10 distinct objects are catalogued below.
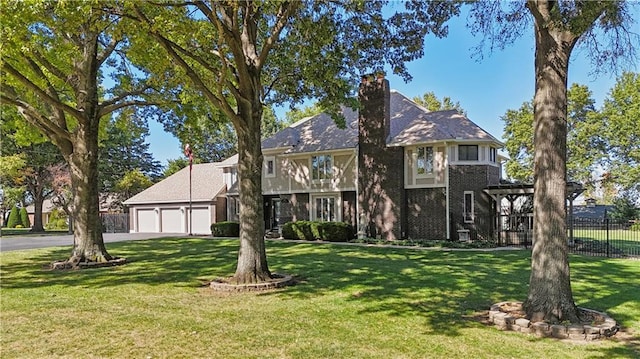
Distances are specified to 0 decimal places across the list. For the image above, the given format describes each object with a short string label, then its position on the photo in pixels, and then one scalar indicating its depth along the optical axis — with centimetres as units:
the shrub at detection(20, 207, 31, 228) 4944
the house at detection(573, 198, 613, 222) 4200
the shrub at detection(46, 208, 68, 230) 4284
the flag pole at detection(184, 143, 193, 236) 2773
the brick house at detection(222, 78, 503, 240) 2211
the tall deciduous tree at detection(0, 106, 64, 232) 3612
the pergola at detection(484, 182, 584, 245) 2002
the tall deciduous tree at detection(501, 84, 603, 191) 4188
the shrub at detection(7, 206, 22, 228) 4869
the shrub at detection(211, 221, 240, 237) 2816
